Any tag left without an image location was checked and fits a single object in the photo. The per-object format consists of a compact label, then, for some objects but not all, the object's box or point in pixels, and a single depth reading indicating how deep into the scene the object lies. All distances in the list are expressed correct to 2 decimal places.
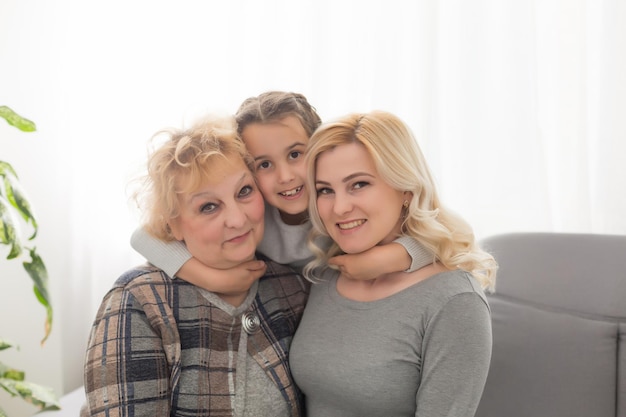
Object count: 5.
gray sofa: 1.61
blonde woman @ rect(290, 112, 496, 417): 1.35
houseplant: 1.61
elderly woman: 1.41
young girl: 1.48
